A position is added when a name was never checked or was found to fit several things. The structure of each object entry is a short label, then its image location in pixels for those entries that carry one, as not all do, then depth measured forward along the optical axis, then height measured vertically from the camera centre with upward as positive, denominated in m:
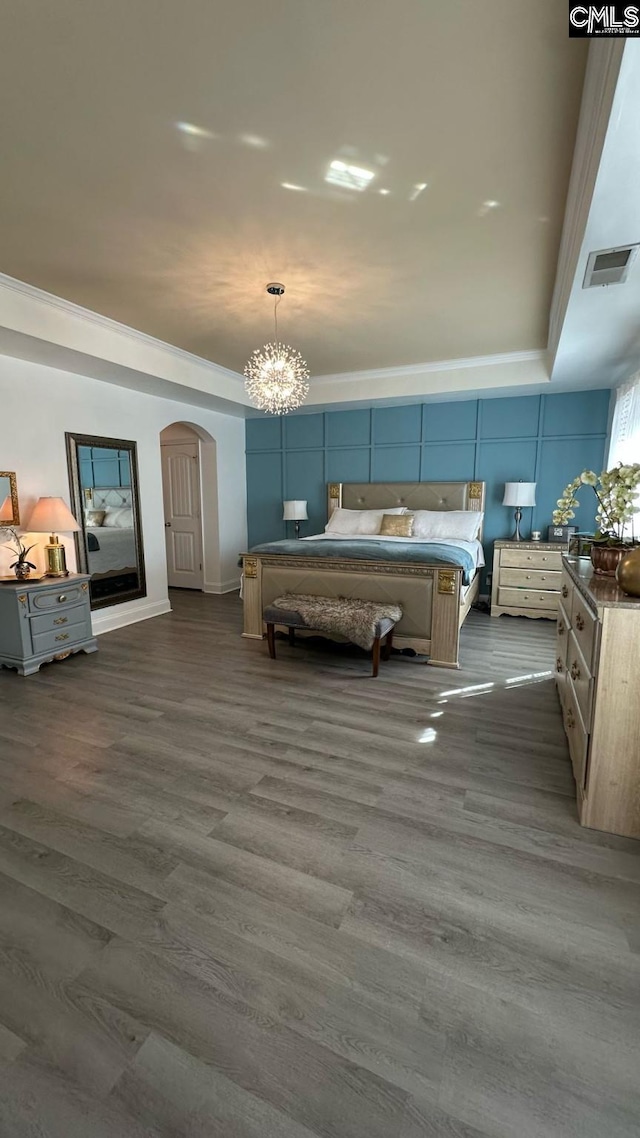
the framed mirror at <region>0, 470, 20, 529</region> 3.78 -0.03
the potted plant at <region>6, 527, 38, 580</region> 3.72 -0.52
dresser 1.76 -0.84
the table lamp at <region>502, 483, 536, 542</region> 5.09 +0.04
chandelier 3.66 +0.94
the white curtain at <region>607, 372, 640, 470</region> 3.71 +0.62
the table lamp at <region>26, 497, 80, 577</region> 3.76 -0.22
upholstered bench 3.30 -0.88
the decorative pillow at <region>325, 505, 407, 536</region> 5.65 -0.30
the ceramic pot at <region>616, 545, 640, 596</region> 1.81 -0.30
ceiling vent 2.24 +1.16
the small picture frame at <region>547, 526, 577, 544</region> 5.09 -0.38
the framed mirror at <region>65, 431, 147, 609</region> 4.43 -0.18
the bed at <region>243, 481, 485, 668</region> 3.56 -0.67
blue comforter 3.56 -0.44
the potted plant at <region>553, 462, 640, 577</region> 2.21 -0.06
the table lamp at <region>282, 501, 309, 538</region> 6.32 -0.18
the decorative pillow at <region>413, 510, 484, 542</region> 5.25 -0.31
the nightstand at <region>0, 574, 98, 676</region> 3.50 -0.97
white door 6.54 -0.23
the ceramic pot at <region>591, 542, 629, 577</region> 2.28 -0.30
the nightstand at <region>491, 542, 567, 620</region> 4.88 -0.84
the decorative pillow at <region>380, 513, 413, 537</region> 5.36 -0.33
